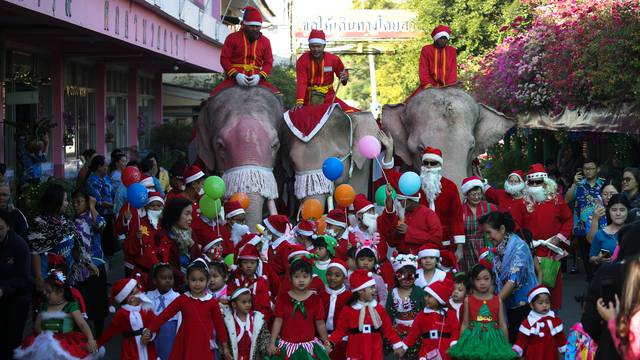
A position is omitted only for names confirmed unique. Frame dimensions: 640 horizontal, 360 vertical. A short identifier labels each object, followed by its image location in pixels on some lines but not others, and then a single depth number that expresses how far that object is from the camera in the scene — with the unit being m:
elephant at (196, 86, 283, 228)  12.20
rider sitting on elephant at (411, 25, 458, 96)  14.58
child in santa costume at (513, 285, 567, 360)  9.11
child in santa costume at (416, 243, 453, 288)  9.67
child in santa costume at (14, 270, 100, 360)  8.52
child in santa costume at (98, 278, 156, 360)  8.96
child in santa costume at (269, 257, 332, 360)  9.03
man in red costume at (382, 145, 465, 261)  11.06
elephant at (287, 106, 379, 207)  12.76
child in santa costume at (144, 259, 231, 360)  8.88
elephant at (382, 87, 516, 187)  13.73
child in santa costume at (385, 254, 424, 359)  9.43
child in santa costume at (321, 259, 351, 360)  9.52
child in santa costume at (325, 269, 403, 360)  8.91
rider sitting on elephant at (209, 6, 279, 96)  13.80
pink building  16.67
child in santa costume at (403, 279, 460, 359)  8.98
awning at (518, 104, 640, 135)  18.22
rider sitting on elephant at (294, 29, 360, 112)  13.87
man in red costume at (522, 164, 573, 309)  11.53
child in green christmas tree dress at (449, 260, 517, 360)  8.53
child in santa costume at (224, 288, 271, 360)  9.22
